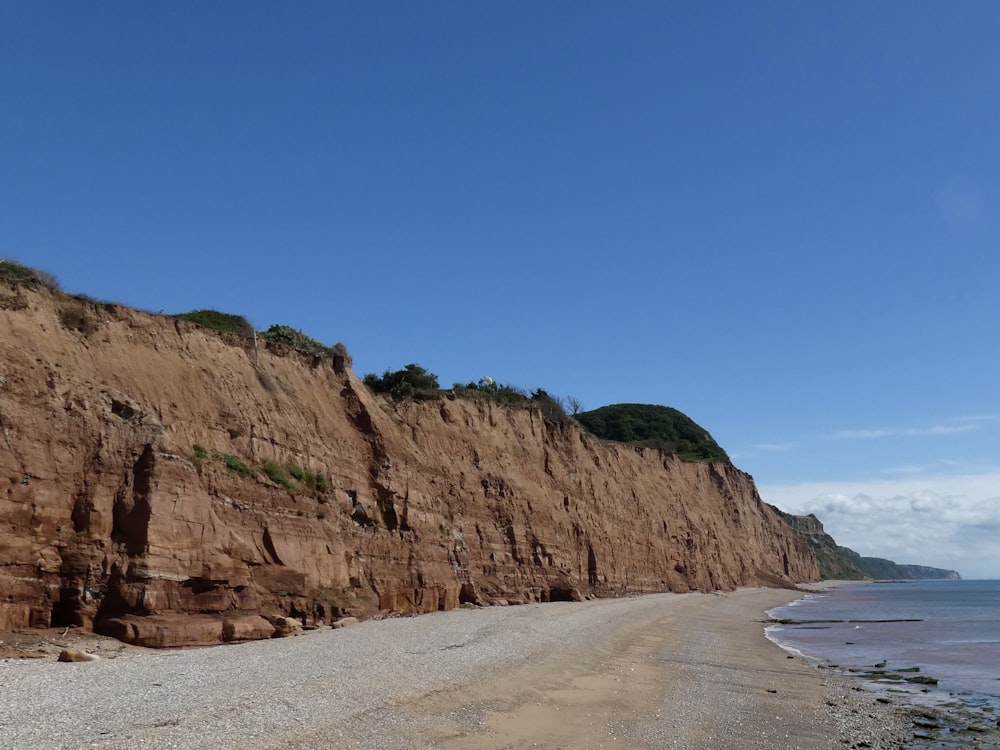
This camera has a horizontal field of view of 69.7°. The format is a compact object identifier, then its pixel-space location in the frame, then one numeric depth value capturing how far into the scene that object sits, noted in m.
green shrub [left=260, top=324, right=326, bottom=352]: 29.80
